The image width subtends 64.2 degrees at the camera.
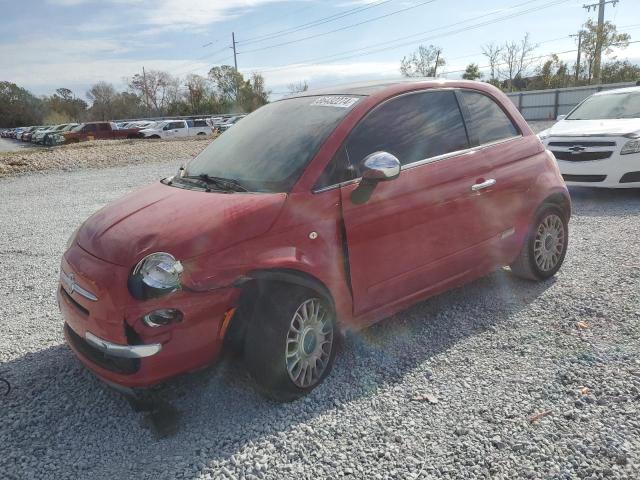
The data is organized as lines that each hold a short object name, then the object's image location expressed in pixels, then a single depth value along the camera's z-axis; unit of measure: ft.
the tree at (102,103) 249.96
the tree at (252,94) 232.12
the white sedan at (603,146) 24.79
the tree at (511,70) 184.24
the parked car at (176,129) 106.63
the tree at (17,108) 243.40
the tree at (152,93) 250.98
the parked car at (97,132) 108.27
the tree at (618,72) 142.72
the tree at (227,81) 232.94
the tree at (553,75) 171.73
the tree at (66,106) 264.52
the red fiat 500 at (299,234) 8.47
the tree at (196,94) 236.63
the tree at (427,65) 197.98
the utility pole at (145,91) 250.98
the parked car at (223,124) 111.82
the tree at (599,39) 135.13
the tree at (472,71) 205.05
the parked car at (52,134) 109.02
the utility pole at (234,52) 242.37
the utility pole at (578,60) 141.12
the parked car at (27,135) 132.36
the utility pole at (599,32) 134.00
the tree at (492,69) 188.65
